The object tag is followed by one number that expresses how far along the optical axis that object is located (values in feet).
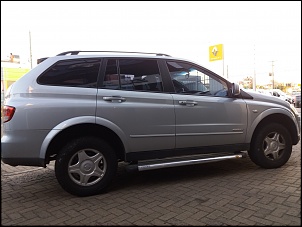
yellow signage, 62.41
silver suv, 12.17
